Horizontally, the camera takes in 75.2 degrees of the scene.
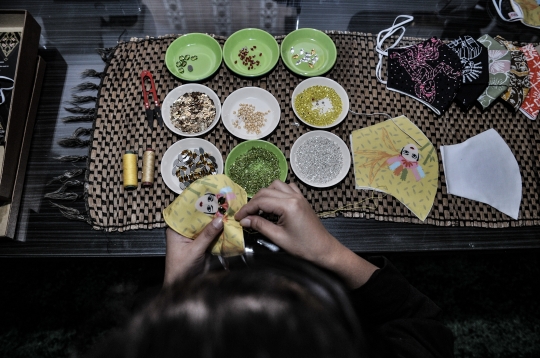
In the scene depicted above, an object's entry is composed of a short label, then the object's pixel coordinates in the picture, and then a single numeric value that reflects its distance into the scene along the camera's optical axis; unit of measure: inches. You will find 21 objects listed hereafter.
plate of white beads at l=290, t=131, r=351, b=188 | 47.2
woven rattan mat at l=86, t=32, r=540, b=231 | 46.3
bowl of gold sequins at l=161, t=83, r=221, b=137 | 48.2
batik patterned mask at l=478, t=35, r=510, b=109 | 51.4
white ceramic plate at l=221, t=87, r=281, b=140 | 48.9
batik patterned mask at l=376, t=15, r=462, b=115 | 51.5
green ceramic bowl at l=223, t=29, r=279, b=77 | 51.6
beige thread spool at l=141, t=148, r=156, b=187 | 45.5
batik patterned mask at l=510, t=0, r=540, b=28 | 58.6
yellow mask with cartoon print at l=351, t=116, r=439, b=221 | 47.6
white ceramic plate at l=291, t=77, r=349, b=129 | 49.6
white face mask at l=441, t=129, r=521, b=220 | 48.4
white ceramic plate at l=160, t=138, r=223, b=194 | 46.3
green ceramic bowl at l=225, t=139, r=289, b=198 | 46.8
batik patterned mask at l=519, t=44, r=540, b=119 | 52.3
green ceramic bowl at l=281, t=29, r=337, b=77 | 52.3
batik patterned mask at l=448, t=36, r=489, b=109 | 51.3
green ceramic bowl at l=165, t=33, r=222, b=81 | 51.6
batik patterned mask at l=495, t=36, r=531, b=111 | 51.7
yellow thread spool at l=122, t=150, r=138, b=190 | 45.4
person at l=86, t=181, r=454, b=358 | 19.2
